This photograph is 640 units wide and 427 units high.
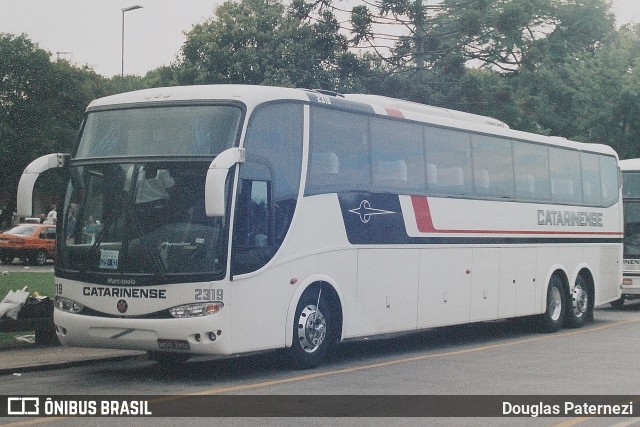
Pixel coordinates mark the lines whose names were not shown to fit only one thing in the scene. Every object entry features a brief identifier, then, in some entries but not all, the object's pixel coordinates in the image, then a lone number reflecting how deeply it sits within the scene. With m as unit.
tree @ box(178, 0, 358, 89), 46.21
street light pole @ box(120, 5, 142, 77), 47.28
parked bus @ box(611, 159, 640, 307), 27.48
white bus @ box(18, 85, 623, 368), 12.70
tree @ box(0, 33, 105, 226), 62.69
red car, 45.16
